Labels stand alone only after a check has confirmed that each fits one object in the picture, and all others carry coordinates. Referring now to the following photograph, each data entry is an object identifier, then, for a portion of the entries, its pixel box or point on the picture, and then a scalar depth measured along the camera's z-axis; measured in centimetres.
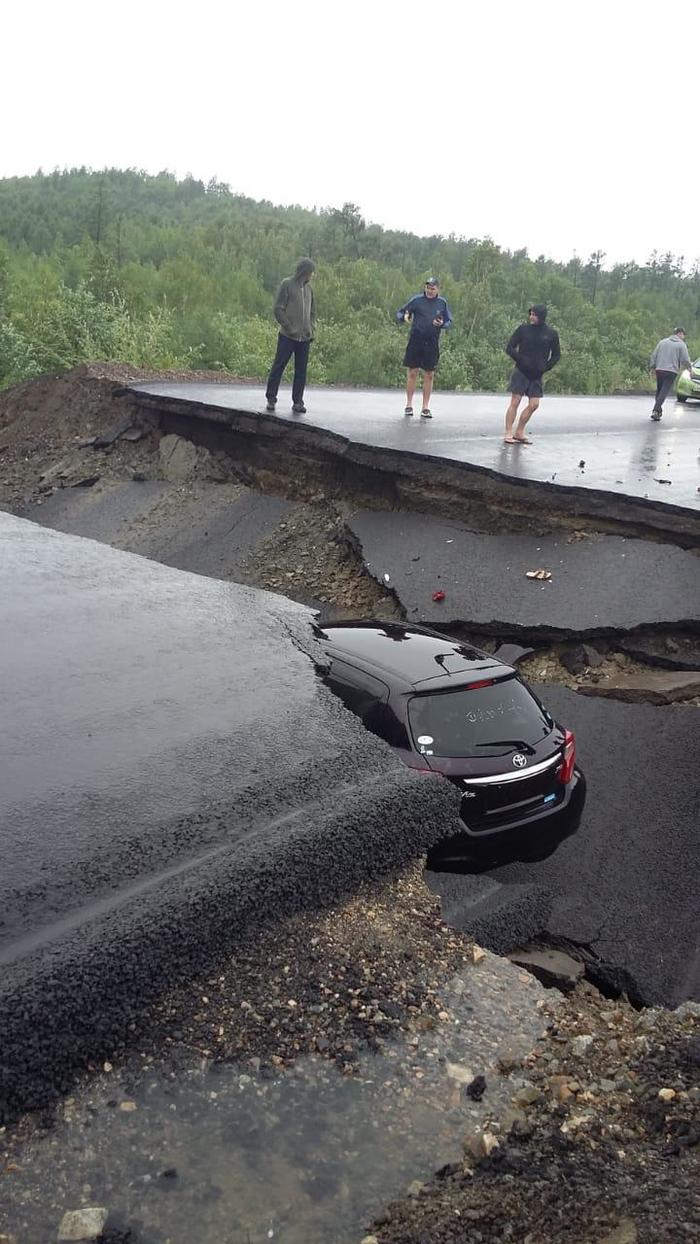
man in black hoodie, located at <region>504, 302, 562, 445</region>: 1302
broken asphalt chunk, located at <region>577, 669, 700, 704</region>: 904
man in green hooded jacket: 1416
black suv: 615
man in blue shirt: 1450
